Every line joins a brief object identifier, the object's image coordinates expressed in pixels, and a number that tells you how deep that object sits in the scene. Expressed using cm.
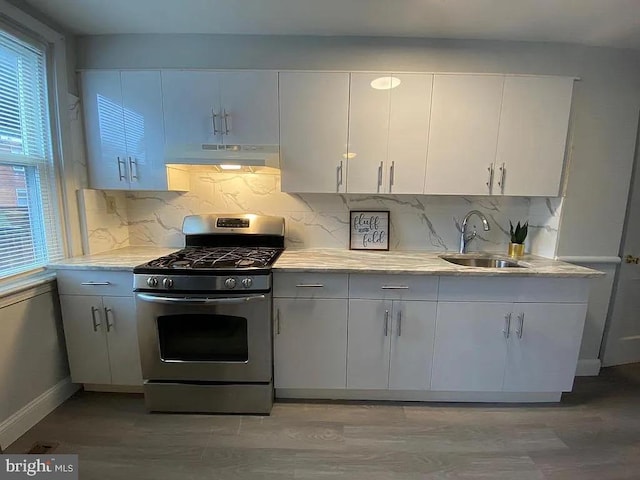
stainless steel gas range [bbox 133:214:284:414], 181
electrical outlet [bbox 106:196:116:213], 241
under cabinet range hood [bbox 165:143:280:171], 197
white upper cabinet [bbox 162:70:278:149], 207
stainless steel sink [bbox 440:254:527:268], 234
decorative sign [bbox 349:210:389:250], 251
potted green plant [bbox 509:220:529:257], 234
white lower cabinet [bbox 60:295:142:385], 199
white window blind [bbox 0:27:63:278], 176
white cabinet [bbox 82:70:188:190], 209
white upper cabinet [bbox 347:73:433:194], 207
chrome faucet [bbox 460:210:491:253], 237
